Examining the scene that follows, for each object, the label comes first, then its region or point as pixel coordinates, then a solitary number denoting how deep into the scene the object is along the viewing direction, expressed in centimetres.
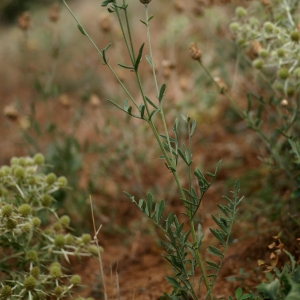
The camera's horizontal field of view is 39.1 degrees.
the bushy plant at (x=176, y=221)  121
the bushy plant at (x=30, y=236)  142
